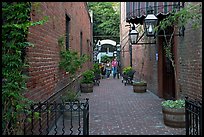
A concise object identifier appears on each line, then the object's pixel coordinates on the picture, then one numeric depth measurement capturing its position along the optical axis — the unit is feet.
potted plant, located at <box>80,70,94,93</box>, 41.83
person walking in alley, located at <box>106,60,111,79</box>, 81.72
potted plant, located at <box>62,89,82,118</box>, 23.04
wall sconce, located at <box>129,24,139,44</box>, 32.68
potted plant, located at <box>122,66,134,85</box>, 54.24
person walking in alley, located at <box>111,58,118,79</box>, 76.35
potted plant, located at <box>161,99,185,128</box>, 19.11
